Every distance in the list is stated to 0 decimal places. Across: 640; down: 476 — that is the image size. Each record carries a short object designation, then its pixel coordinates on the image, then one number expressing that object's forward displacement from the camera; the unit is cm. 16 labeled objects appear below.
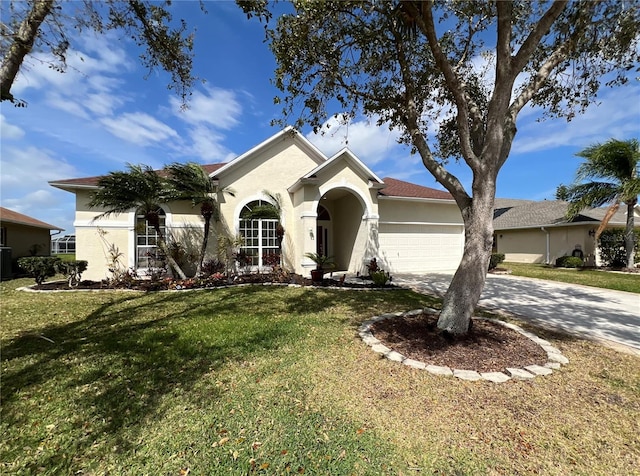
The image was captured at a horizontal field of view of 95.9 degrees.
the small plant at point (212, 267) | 1268
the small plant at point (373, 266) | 1196
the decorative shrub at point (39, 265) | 1126
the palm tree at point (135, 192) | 1040
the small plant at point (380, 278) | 1109
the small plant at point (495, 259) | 1710
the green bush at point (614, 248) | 1880
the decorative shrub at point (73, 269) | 1079
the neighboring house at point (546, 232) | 2002
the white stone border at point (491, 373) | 424
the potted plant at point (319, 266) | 1165
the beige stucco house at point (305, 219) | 1246
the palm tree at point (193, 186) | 1148
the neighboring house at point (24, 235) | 1869
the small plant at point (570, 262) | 1914
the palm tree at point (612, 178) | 1667
